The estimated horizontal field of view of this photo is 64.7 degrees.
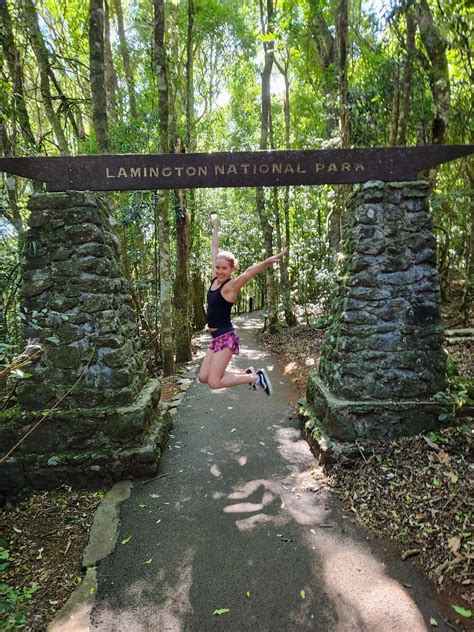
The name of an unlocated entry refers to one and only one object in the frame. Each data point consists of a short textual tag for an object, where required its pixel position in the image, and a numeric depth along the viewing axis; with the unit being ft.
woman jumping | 14.10
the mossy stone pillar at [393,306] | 13.51
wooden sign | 13.30
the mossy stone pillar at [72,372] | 13.19
